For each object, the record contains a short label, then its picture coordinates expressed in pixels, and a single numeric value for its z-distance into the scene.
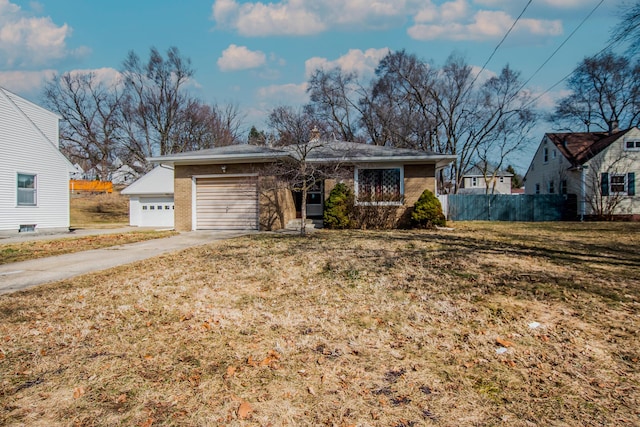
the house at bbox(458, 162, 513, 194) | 48.92
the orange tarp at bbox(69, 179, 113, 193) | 33.72
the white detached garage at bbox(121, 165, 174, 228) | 21.81
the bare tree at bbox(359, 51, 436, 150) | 29.97
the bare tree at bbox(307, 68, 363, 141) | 32.16
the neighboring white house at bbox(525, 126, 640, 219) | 21.44
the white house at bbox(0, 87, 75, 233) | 15.00
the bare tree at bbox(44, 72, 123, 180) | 34.69
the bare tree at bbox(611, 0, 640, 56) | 9.34
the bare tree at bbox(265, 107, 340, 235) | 11.37
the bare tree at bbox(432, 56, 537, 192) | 29.30
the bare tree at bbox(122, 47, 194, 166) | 34.78
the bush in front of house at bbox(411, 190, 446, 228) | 14.21
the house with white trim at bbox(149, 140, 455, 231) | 14.11
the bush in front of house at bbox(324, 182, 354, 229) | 14.35
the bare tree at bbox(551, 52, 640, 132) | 26.02
